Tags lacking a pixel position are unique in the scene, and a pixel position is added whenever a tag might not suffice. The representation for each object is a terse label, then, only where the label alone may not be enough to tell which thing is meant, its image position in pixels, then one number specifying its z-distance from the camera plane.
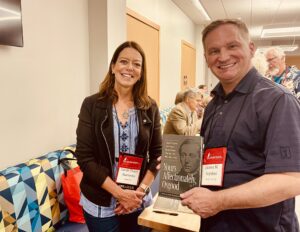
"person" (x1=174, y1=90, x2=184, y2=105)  3.31
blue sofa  1.65
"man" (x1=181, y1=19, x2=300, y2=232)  0.85
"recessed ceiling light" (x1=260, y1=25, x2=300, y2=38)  6.98
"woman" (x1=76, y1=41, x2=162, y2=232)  1.39
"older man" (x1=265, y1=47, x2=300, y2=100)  3.29
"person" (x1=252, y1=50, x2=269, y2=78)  2.58
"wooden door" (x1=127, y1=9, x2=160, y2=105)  3.57
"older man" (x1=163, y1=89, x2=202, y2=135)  2.90
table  1.45
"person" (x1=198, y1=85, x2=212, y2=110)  4.57
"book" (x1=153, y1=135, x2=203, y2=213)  1.06
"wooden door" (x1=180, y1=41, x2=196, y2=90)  6.28
